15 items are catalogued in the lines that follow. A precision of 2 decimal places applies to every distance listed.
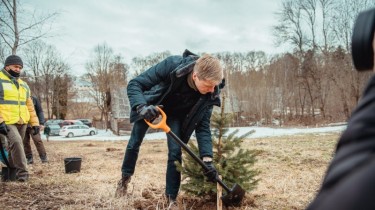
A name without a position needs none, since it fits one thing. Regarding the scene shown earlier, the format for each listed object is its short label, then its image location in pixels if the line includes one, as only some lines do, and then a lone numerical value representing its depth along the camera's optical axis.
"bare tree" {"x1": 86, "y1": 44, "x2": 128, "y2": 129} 49.95
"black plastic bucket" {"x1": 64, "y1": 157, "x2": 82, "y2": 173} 6.32
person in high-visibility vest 5.03
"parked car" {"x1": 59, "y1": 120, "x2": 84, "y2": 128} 39.72
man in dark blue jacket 3.33
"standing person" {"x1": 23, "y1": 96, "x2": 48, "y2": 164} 7.76
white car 33.04
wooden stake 3.29
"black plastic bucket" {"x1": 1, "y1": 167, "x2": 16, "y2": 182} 4.95
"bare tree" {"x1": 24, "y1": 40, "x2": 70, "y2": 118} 42.32
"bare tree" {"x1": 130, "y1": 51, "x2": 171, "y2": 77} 52.03
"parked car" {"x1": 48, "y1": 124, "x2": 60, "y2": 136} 35.75
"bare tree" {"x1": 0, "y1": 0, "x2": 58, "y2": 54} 10.66
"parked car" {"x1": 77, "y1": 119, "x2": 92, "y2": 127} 47.12
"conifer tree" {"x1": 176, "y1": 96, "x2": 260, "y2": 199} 3.54
